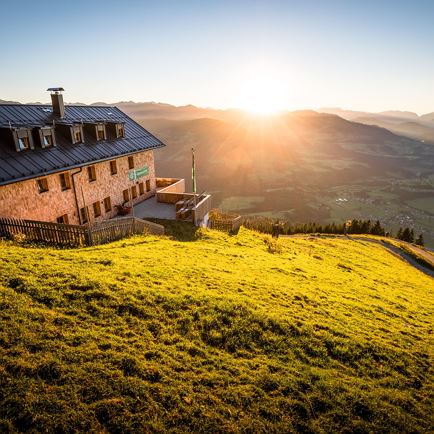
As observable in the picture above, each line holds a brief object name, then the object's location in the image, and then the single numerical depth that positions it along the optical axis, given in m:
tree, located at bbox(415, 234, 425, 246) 63.23
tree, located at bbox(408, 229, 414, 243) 61.78
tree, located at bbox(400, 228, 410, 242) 62.47
